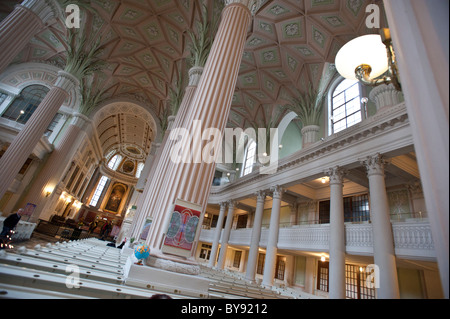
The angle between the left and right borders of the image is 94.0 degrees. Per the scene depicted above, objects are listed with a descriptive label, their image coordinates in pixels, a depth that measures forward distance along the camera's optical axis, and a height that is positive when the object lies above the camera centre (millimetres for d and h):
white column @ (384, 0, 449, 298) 708 +729
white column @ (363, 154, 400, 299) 5805 +1534
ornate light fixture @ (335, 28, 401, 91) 2846 +2837
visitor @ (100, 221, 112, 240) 20819 -417
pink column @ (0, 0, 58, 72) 7684 +6454
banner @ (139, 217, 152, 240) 6371 +249
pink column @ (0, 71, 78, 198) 9295 +3743
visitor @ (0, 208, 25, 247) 6079 -414
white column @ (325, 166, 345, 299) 6883 +1361
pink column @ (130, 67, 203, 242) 8619 +3835
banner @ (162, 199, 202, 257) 3566 +265
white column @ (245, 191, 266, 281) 10892 +1130
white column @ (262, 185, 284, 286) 9523 +1074
